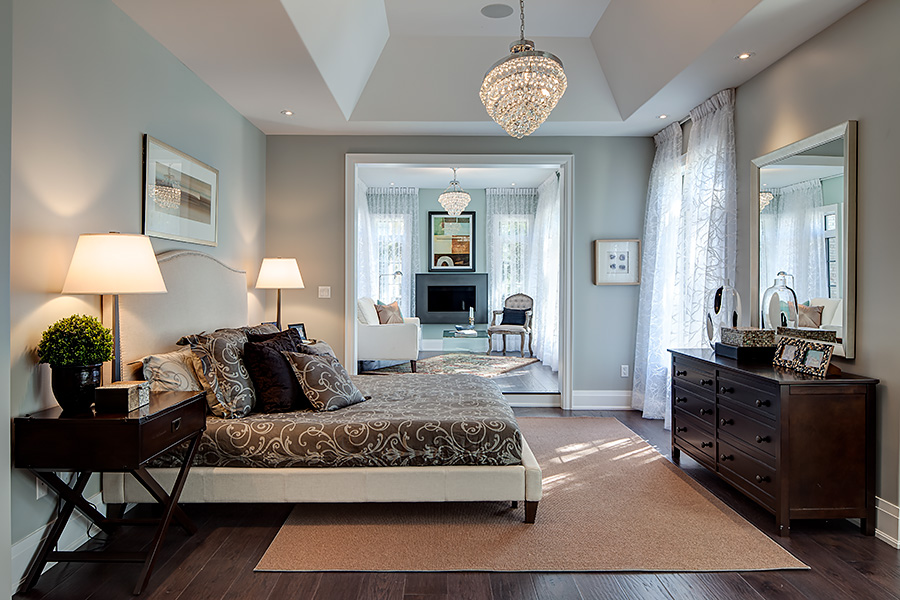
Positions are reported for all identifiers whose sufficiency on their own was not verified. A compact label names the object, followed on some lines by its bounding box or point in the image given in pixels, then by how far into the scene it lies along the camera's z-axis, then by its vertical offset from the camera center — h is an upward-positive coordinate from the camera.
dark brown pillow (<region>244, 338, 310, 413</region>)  2.98 -0.44
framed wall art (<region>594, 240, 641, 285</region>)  5.06 +0.37
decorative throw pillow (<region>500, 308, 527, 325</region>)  8.28 -0.22
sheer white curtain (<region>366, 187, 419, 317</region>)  8.95 +1.09
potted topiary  2.13 -0.24
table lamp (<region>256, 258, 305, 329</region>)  4.35 +0.20
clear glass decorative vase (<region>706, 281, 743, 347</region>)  3.57 -0.06
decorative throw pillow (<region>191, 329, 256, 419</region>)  2.80 -0.41
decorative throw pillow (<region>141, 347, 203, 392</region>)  2.64 -0.36
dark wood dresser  2.56 -0.69
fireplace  9.02 +0.07
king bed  2.62 -0.80
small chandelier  7.67 +1.43
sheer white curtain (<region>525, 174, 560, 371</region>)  7.20 +0.42
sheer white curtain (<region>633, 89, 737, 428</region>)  3.87 +0.46
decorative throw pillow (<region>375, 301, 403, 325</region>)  7.34 -0.18
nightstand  2.02 -0.56
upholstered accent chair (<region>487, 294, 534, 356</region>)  8.12 -0.24
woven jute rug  2.33 -1.11
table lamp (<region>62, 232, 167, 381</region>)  2.21 +0.13
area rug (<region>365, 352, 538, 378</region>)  6.95 -0.87
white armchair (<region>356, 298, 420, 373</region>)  6.46 -0.48
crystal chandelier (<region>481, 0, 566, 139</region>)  2.87 +1.16
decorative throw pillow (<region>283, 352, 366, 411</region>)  3.00 -0.46
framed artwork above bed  3.02 +0.64
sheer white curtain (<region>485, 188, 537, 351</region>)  8.97 +1.13
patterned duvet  2.63 -0.69
